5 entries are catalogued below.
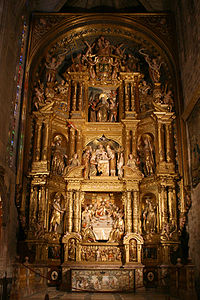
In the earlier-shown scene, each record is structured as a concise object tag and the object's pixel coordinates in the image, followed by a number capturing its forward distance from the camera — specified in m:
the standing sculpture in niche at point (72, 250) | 14.90
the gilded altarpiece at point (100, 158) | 14.88
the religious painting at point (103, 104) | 18.03
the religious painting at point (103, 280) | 13.78
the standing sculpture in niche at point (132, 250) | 14.80
